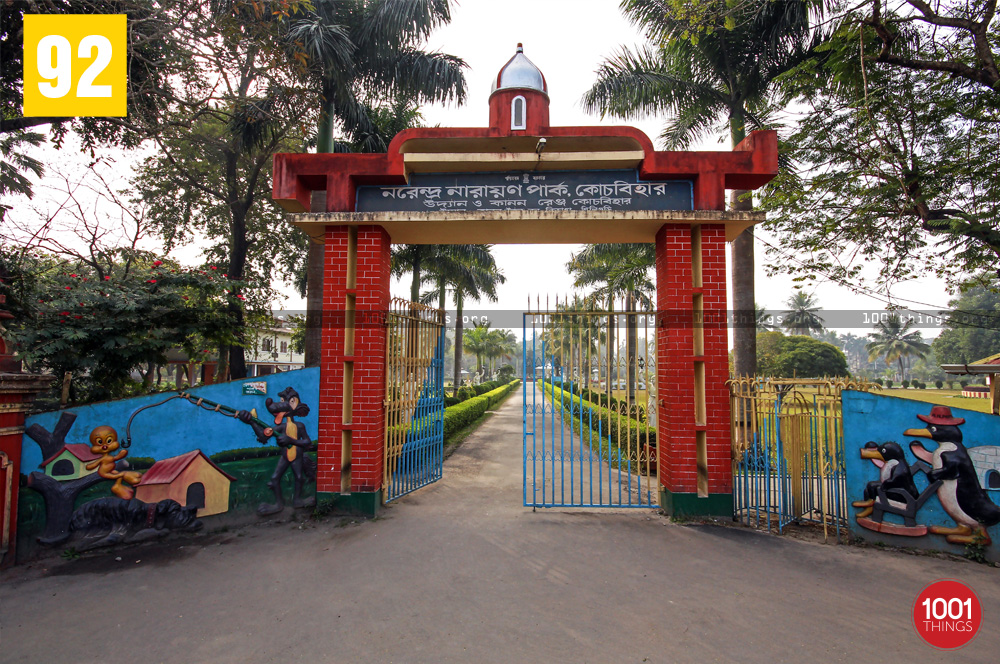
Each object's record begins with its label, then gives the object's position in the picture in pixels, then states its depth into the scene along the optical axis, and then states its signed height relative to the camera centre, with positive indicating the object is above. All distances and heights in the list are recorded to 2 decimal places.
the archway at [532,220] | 5.86 +1.65
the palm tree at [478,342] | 41.02 +0.71
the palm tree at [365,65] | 9.37 +6.55
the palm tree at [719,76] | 10.02 +6.45
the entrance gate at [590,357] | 6.02 -0.09
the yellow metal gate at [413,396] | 6.52 -0.69
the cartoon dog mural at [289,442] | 5.89 -1.16
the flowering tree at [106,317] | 5.65 +0.43
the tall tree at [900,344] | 63.12 +0.76
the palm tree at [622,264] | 15.83 +3.21
